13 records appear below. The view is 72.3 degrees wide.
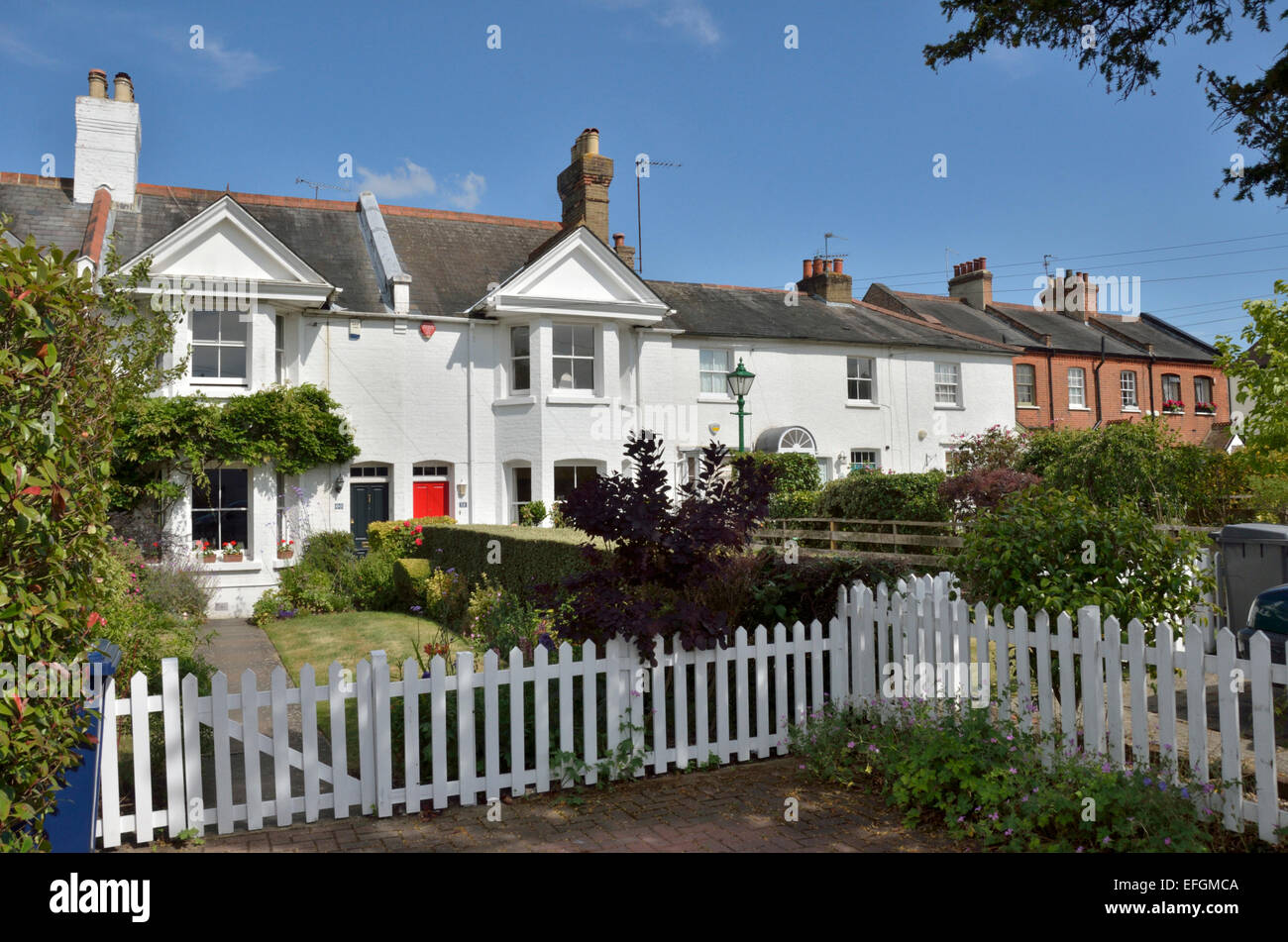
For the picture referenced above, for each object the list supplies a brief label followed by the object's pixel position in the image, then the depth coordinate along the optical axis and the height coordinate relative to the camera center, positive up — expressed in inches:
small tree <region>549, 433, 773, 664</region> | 249.8 -10.8
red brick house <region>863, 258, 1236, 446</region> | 1238.9 +209.9
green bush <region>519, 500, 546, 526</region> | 782.2 +0.0
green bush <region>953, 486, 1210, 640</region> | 233.1 -16.5
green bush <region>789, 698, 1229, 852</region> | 181.0 -64.7
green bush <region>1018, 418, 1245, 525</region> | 641.6 +22.2
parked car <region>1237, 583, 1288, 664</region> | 240.2 -33.0
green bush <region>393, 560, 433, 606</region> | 591.8 -43.8
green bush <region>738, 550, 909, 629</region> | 293.0 -27.2
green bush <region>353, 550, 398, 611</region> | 638.5 -50.9
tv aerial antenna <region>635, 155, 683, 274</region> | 1008.2 +336.6
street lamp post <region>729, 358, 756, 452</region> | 749.3 +111.1
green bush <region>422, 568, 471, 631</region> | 543.4 -51.8
